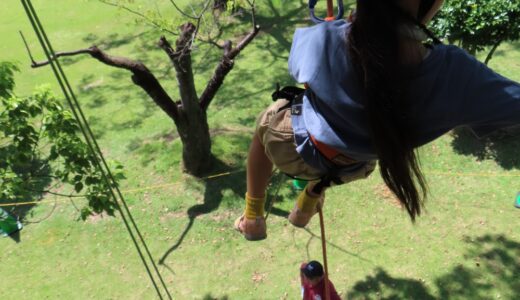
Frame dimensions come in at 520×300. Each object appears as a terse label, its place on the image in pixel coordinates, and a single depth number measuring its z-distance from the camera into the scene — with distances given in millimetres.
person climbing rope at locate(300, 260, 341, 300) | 3328
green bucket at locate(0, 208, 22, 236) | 4790
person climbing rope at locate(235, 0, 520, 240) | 1179
